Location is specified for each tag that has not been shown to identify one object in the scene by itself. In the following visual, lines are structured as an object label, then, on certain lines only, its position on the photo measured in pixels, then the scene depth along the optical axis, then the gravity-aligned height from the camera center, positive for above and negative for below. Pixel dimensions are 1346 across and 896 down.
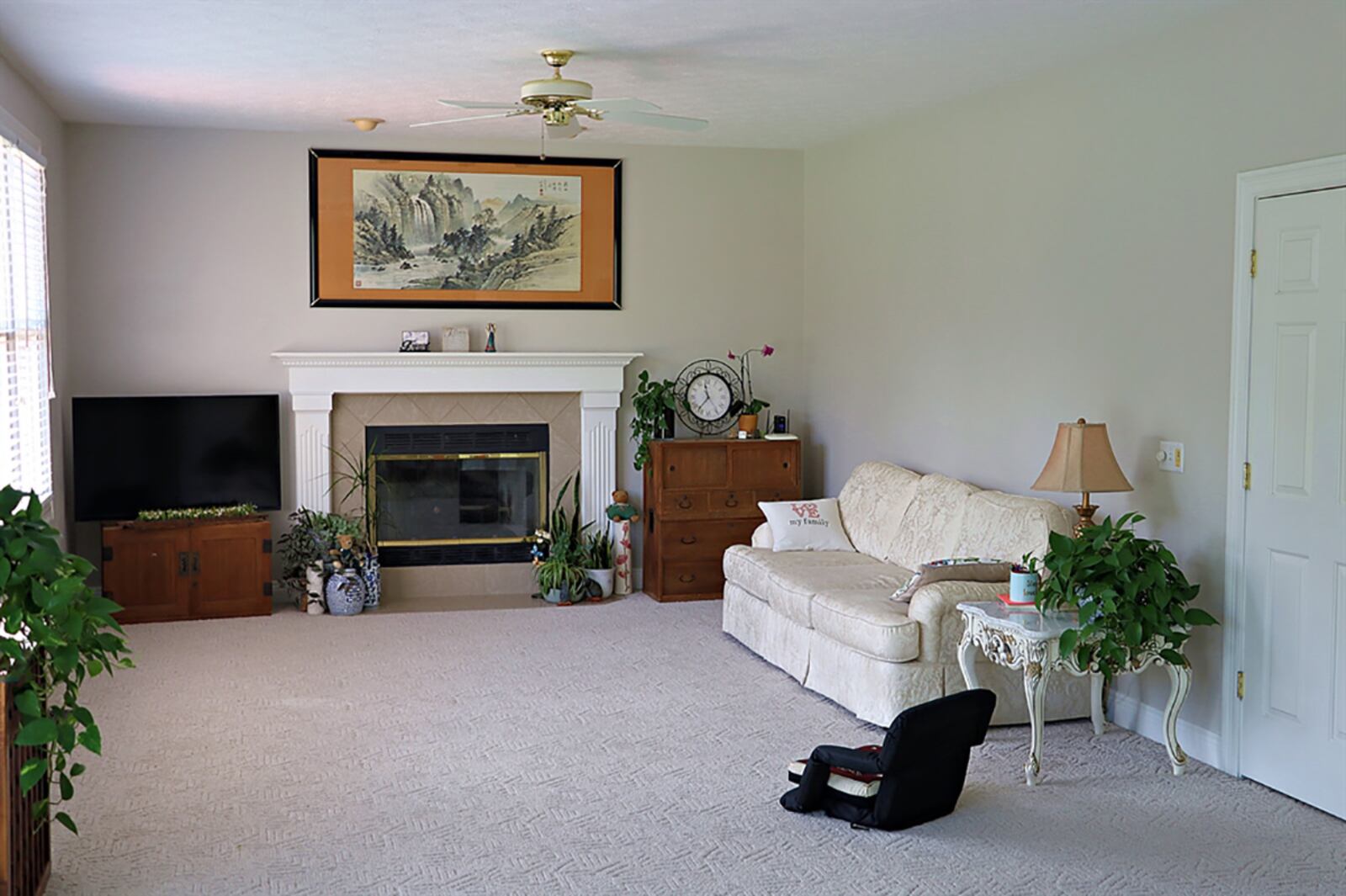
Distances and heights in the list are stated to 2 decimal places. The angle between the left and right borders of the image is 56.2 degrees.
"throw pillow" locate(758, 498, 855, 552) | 6.89 -0.80
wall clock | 8.17 -0.14
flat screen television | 7.11 -0.43
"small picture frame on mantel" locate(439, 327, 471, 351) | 7.74 +0.25
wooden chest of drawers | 7.78 -0.74
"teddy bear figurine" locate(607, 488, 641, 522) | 7.91 -0.81
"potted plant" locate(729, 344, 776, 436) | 7.99 -0.15
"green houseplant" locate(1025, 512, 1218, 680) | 4.42 -0.77
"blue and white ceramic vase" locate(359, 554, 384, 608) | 7.57 -1.20
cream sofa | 5.06 -0.96
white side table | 4.48 -0.98
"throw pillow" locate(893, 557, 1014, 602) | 5.17 -0.78
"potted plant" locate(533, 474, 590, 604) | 7.70 -1.11
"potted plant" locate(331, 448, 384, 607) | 7.75 -0.66
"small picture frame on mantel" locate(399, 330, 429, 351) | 7.72 +0.24
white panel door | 4.21 -0.44
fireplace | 7.91 -0.72
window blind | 5.44 +0.25
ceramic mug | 4.73 -0.78
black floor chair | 3.97 -1.25
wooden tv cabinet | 7.05 -1.08
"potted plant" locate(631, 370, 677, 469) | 7.91 -0.22
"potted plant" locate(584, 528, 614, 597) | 7.86 -1.14
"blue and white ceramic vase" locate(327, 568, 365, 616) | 7.39 -1.26
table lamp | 4.89 -0.33
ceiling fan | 5.27 +1.17
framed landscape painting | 7.68 +0.93
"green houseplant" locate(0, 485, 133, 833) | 3.08 -0.63
